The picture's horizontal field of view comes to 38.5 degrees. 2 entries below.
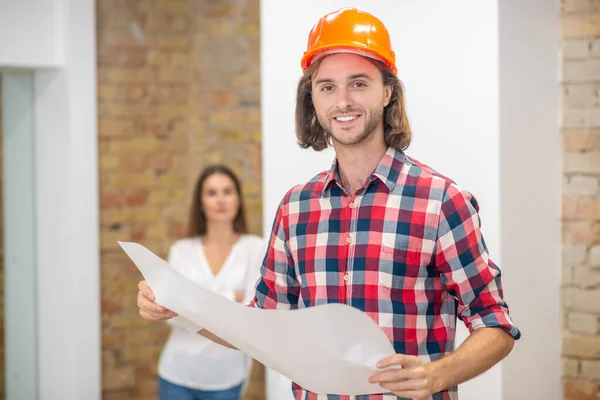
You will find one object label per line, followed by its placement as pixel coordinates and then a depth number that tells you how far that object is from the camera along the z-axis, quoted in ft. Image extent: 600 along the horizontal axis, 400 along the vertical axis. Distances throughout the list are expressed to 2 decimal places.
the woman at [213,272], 11.77
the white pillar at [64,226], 13.37
